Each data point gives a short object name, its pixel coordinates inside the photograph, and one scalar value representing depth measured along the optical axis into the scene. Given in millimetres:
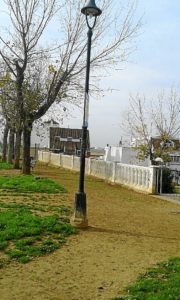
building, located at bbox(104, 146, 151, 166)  46344
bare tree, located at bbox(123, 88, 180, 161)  40312
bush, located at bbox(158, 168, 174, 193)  18672
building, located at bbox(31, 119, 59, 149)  30588
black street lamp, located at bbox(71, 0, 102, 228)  9609
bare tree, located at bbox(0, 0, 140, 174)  24003
